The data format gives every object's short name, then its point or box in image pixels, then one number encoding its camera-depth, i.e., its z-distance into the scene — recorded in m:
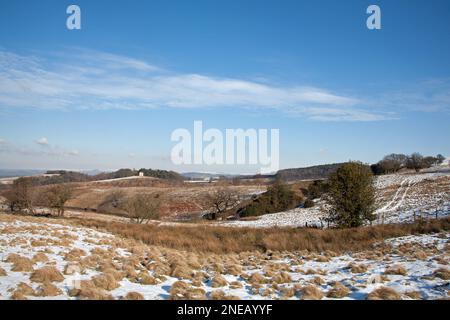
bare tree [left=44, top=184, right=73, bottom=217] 46.50
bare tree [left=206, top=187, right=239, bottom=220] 67.31
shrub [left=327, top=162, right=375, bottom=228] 27.72
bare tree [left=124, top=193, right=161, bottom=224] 44.44
